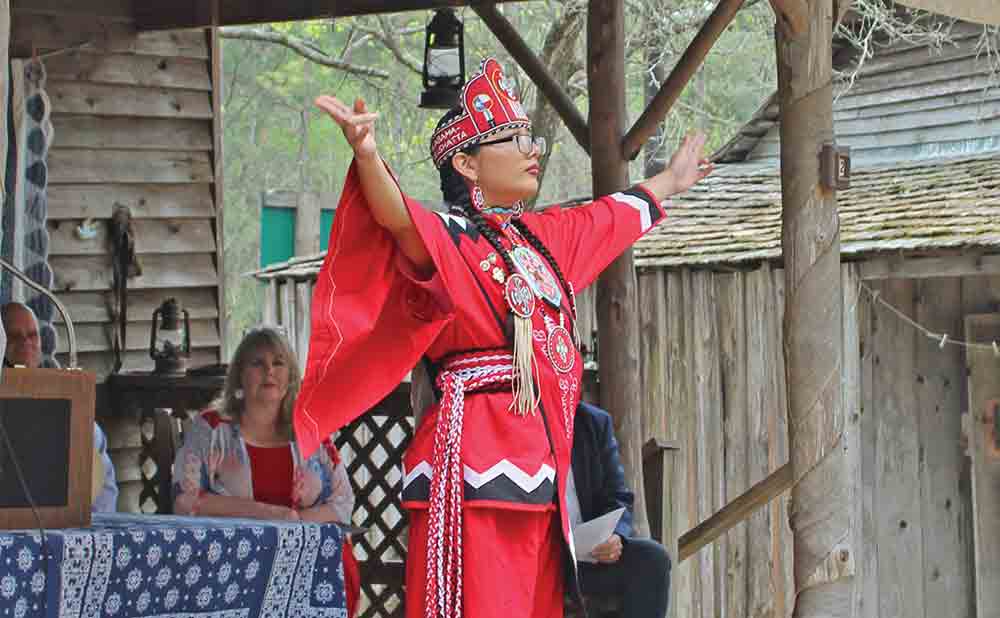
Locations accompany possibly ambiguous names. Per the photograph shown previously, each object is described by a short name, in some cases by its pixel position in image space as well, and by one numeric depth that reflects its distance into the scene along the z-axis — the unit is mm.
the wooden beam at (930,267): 13792
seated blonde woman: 9135
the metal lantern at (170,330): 12624
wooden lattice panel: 10850
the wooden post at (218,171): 13954
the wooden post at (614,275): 10362
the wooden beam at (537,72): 10644
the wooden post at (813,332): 7191
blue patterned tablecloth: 5854
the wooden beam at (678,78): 9776
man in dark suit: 7365
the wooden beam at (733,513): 9268
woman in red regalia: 6600
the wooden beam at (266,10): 11463
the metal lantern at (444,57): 11737
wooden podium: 5961
